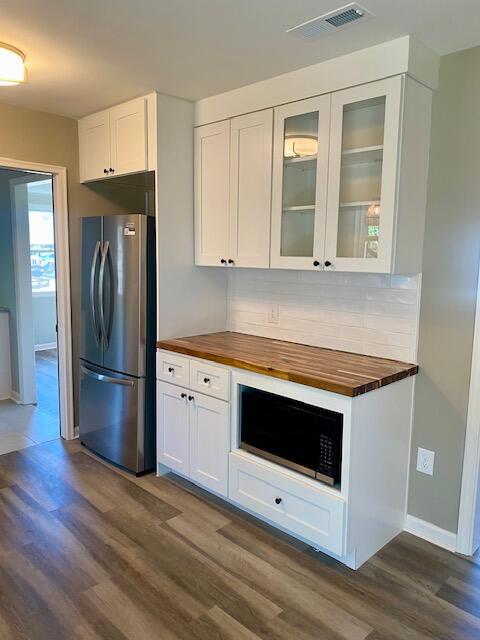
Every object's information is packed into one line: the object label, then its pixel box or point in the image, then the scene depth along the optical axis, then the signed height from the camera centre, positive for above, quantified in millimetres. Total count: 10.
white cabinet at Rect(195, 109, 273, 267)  2912 +401
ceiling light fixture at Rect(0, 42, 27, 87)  2455 +927
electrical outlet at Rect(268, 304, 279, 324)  3322 -384
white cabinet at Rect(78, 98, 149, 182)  3191 +767
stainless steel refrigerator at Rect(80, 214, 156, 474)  3182 -542
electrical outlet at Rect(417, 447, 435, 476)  2629 -1070
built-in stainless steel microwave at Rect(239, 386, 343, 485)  2369 -905
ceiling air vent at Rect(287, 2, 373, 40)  1985 +991
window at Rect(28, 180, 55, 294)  7367 +155
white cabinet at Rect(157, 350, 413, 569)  2311 -1101
